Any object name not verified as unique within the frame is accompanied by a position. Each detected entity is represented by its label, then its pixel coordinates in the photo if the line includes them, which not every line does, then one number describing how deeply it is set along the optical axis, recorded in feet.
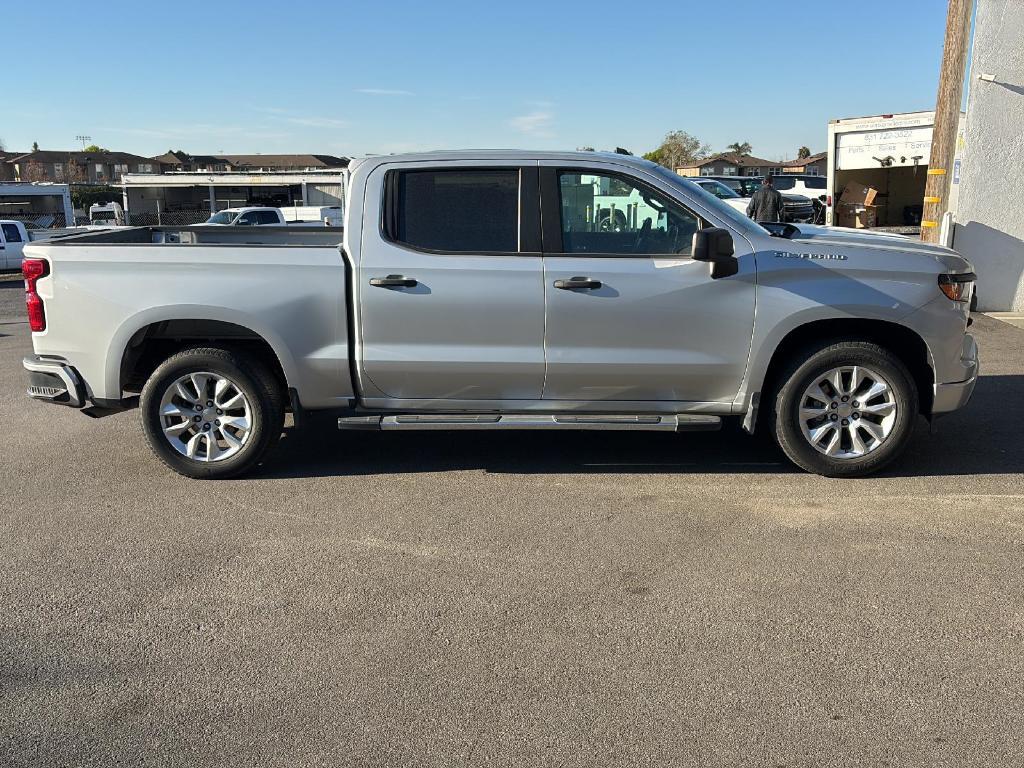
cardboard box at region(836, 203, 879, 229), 67.10
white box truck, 62.44
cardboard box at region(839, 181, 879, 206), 67.26
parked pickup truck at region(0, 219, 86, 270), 78.54
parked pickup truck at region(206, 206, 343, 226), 95.14
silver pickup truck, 18.39
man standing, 56.13
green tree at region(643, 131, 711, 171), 291.58
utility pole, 40.68
